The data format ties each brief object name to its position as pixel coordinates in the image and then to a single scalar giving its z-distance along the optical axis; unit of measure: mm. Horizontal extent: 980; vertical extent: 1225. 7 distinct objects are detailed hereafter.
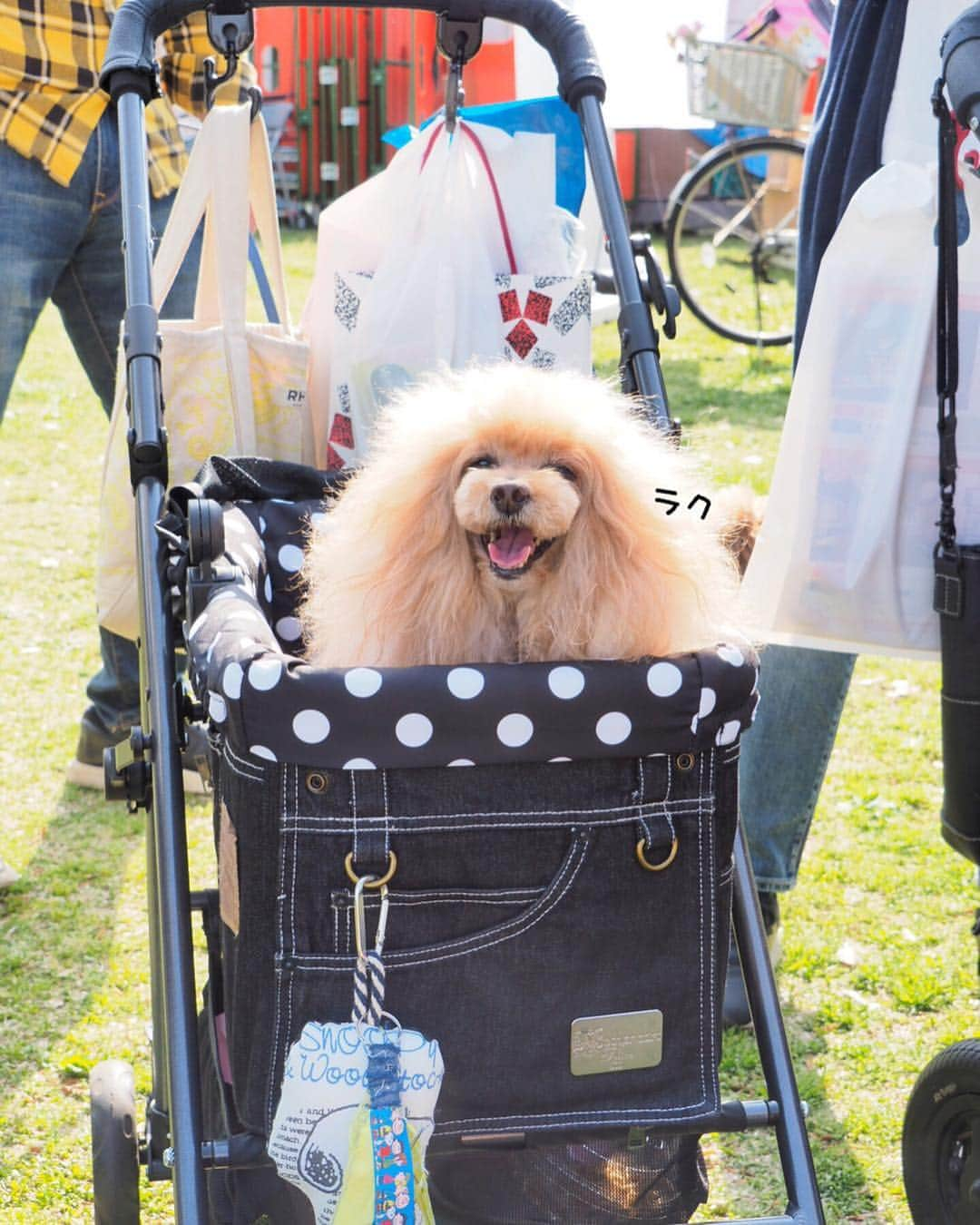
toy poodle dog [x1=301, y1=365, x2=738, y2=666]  1621
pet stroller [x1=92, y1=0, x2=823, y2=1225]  1356
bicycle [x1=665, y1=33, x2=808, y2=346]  7492
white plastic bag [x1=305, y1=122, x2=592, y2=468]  2197
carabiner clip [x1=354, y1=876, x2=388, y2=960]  1357
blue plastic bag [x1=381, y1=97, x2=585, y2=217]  2395
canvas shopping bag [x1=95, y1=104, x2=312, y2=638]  2121
